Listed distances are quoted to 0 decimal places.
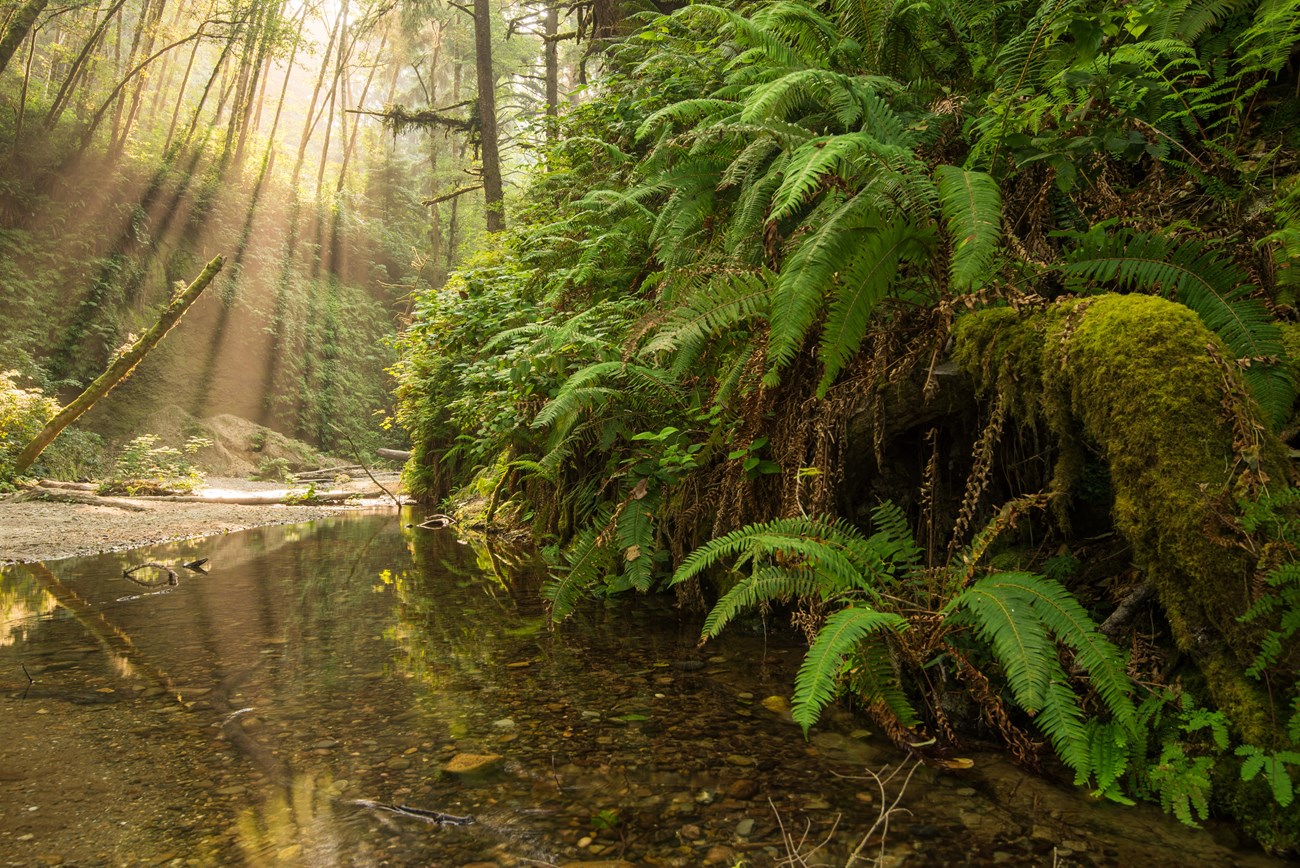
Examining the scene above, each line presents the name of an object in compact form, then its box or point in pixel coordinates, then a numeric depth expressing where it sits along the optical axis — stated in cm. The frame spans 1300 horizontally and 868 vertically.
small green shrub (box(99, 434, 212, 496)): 1122
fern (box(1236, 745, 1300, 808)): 150
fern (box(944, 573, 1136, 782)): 173
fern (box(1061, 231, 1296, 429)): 201
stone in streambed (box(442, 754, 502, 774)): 217
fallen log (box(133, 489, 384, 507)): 1109
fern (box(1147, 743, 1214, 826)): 167
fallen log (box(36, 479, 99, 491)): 1060
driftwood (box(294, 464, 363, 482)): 1764
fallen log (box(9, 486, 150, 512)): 994
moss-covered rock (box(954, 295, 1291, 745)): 171
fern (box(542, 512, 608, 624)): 353
